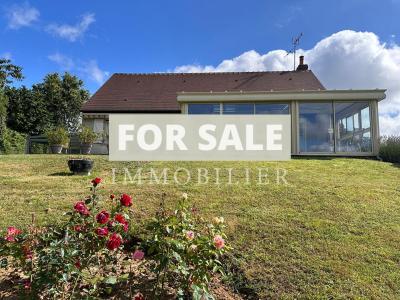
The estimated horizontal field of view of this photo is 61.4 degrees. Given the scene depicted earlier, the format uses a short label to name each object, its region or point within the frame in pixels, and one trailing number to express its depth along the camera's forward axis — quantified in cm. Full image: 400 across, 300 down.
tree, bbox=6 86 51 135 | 3656
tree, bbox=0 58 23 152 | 3052
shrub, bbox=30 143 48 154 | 2050
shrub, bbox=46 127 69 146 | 1762
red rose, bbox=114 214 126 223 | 337
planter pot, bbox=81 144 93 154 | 1778
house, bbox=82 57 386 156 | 1641
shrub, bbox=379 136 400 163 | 1505
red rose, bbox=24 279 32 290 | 326
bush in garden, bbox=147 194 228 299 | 317
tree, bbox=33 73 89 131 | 4075
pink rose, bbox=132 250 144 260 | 302
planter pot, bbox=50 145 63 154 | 1780
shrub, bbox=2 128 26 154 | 2251
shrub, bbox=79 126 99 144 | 1741
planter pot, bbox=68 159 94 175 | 1046
